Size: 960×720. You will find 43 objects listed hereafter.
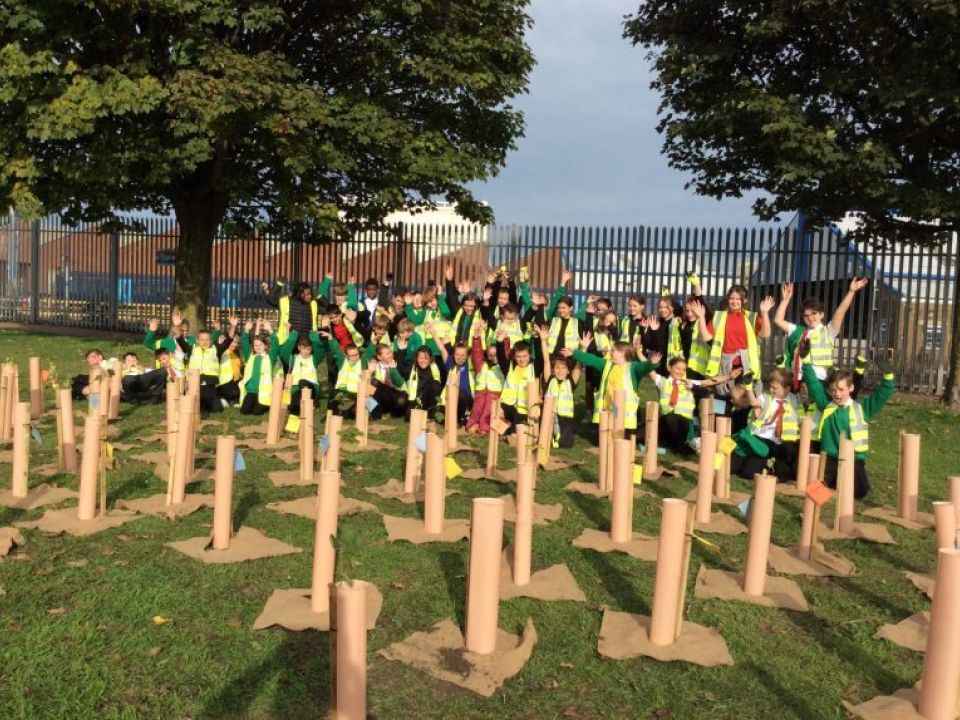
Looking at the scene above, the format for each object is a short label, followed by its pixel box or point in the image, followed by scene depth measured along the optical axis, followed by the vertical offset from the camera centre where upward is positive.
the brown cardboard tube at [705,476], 6.28 -1.30
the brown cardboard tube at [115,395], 10.04 -1.31
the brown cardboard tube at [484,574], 4.02 -1.32
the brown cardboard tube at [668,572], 4.20 -1.34
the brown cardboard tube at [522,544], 5.06 -1.46
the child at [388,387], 11.07 -1.23
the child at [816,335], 8.81 -0.37
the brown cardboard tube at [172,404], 7.34 -1.10
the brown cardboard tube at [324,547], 4.50 -1.35
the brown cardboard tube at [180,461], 6.35 -1.29
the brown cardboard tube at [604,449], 7.36 -1.32
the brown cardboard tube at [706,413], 7.71 -1.04
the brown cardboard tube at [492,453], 7.67 -1.43
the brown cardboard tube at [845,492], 6.40 -1.42
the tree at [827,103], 12.31 +2.92
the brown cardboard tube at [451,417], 8.76 -1.27
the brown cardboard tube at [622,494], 5.74 -1.34
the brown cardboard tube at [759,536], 5.02 -1.36
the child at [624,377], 9.46 -0.90
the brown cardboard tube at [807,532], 5.67 -1.52
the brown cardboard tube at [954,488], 5.36 -1.15
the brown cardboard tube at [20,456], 6.37 -1.28
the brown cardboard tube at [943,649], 3.46 -1.40
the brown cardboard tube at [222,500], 5.43 -1.33
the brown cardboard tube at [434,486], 5.88 -1.33
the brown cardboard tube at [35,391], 9.67 -1.25
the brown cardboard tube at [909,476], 6.93 -1.39
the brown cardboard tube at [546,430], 7.64 -1.24
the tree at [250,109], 14.80 +3.21
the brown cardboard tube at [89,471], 5.91 -1.28
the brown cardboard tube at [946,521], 4.60 -1.16
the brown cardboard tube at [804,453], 7.19 -1.31
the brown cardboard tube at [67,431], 7.09 -1.23
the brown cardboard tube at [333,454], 6.22 -1.19
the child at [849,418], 7.73 -1.06
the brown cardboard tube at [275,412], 8.83 -1.27
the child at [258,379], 11.05 -1.19
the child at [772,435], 8.51 -1.35
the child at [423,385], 10.94 -1.20
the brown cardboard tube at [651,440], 7.58 -1.30
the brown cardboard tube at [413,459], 6.98 -1.36
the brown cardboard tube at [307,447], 7.27 -1.33
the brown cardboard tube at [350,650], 3.04 -1.29
